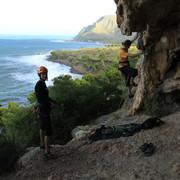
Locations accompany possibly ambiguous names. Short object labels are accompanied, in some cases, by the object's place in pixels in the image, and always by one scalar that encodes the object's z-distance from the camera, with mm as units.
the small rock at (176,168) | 4273
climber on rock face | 8164
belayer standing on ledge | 5426
